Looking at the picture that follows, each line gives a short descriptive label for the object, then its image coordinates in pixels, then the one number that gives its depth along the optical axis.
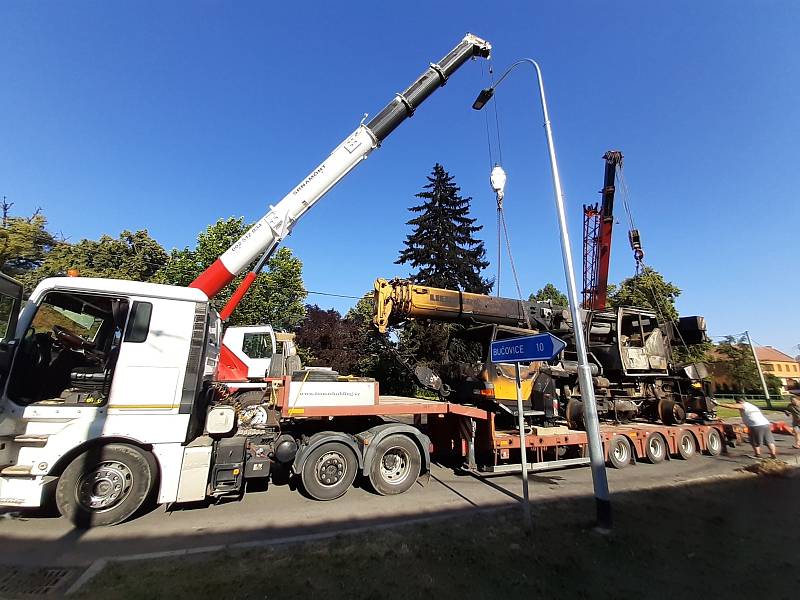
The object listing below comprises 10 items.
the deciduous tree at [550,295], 53.84
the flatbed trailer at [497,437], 6.98
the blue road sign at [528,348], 5.07
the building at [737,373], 41.41
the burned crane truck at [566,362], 8.65
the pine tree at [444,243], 28.25
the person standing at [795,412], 11.39
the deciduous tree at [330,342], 21.67
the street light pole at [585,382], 5.32
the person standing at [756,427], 10.18
